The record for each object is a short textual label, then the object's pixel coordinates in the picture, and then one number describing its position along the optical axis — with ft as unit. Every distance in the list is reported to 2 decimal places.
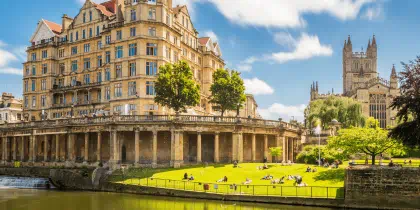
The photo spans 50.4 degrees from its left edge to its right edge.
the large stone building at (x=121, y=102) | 220.43
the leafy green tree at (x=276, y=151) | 212.39
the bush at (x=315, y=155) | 187.67
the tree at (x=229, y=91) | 269.85
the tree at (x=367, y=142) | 165.58
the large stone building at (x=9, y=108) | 415.81
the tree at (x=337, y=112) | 333.01
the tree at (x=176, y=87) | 231.71
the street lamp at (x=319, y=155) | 203.10
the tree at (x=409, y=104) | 142.51
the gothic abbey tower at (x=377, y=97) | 445.78
